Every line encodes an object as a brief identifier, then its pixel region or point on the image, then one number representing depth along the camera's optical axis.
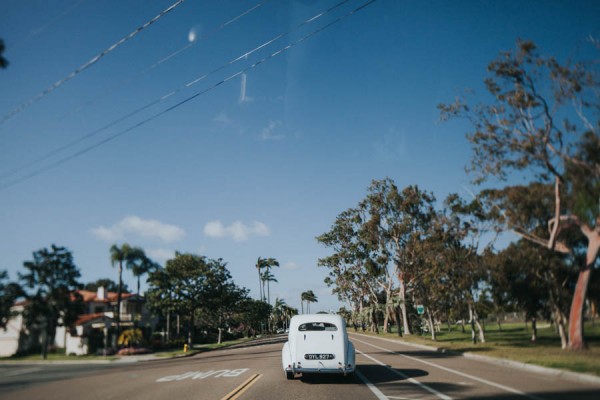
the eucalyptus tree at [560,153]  19.97
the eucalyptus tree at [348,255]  46.19
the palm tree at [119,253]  48.94
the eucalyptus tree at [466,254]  28.25
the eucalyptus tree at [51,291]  40.06
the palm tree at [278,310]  123.08
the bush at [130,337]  37.78
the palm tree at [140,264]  52.38
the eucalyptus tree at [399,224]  37.81
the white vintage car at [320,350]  10.26
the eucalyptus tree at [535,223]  27.34
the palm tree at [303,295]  151.38
